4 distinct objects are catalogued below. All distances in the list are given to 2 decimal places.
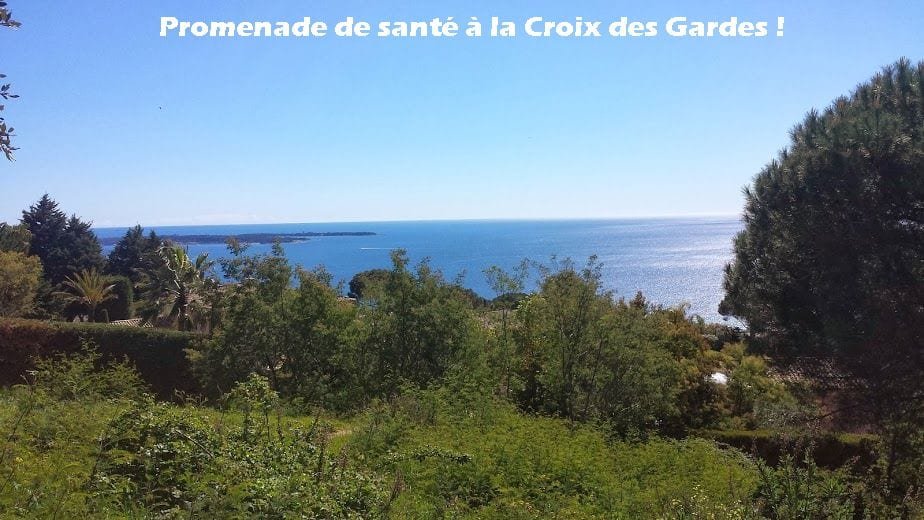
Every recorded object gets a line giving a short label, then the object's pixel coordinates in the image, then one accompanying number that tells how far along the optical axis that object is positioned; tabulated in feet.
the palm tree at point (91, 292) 122.93
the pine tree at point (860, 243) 31.12
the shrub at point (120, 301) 137.50
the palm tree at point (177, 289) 98.99
